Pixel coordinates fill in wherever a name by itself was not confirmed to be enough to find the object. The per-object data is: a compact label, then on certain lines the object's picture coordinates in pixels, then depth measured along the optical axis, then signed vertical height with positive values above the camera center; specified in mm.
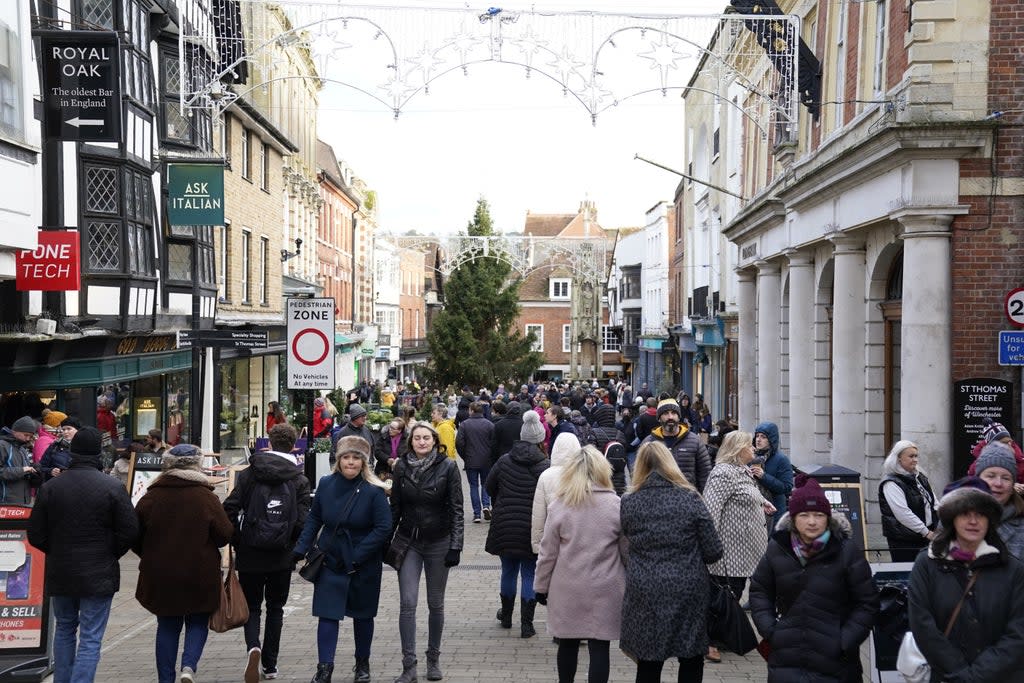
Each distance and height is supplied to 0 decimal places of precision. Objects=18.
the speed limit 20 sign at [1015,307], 13664 +101
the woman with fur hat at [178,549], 7730 -1477
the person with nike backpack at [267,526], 8234 -1419
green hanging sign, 17203 +1758
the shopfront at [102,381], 15922 -922
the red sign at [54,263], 14719 +668
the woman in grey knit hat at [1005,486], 6729 -1060
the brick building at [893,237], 13922 +1076
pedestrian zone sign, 12312 -254
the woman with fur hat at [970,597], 5480 -1290
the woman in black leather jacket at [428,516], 8617 -1419
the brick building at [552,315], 92812 +128
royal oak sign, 13266 +2544
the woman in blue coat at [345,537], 8117 -1470
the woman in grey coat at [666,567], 6594 -1366
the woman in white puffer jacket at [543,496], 8547 -1276
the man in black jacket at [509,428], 16453 -1503
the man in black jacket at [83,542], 7496 -1389
